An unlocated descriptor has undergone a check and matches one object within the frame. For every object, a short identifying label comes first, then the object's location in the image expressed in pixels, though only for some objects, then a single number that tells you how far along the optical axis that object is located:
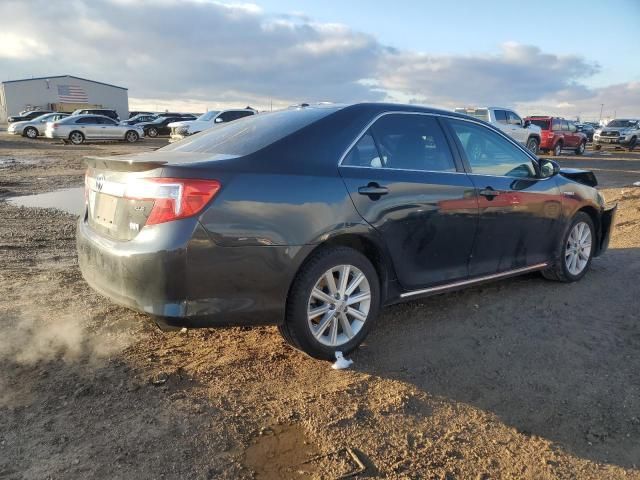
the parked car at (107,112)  39.53
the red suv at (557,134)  24.12
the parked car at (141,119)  40.88
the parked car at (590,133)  39.66
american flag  66.55
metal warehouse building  64.88
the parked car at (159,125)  37.52
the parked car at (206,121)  24.70
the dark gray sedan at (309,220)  2.95
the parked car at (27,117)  41.47
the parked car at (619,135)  29.72
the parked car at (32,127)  33.78
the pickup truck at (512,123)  20.64
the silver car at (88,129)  29.11
